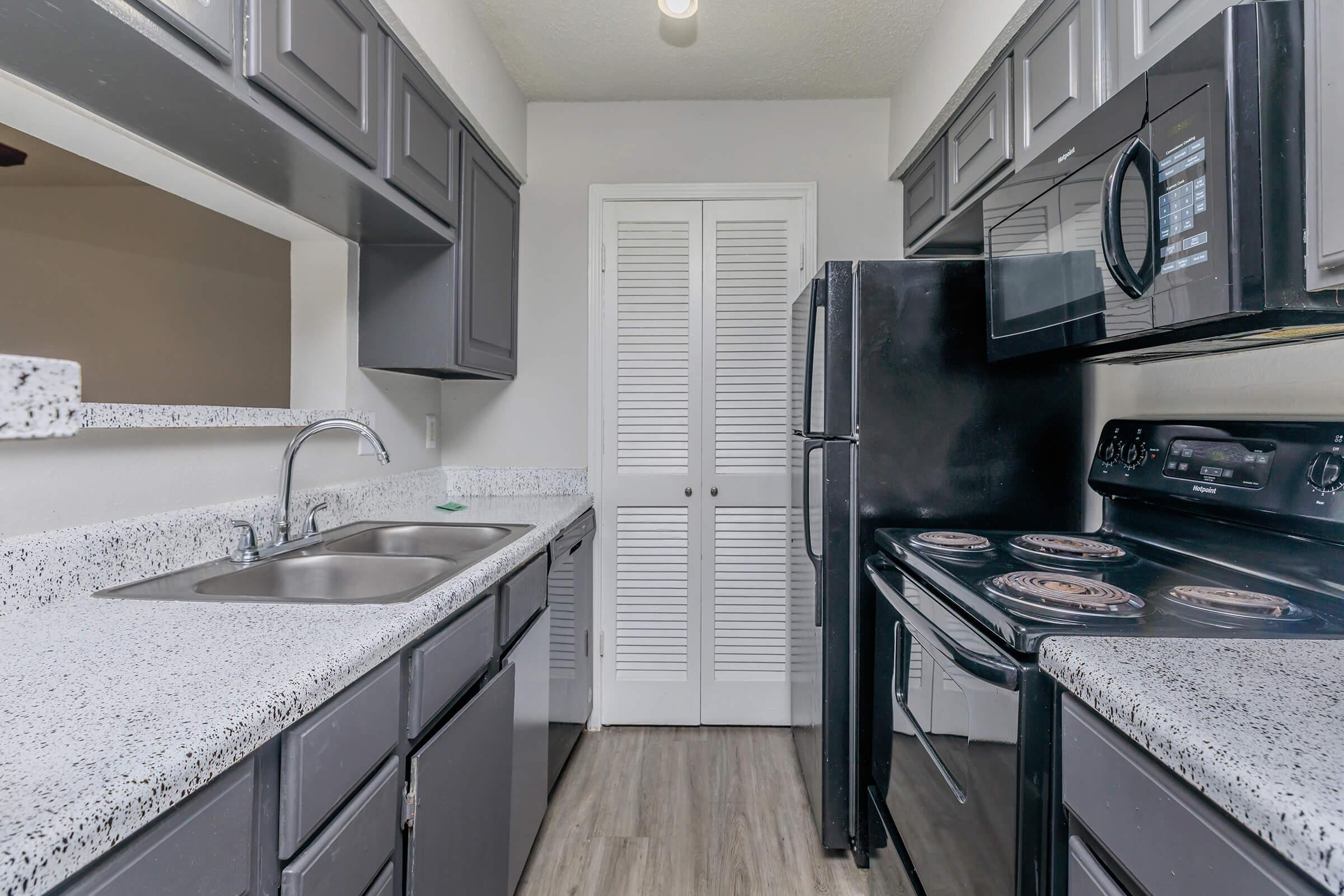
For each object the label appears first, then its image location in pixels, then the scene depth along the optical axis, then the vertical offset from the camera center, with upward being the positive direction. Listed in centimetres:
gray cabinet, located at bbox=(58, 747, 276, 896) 49 -36
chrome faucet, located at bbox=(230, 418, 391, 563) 130 -14
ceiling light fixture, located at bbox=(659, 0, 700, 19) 176 +127
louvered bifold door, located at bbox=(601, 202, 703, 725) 248 -1
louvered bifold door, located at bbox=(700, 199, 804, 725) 247 -2
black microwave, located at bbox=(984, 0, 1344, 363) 76 +35
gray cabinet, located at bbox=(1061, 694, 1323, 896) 50 -35
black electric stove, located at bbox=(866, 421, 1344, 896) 84 -23
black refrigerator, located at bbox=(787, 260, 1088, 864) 159 +2
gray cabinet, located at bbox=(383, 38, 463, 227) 150 +82
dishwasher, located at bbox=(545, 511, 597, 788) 190 -64
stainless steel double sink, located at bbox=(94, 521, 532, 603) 108 -26
